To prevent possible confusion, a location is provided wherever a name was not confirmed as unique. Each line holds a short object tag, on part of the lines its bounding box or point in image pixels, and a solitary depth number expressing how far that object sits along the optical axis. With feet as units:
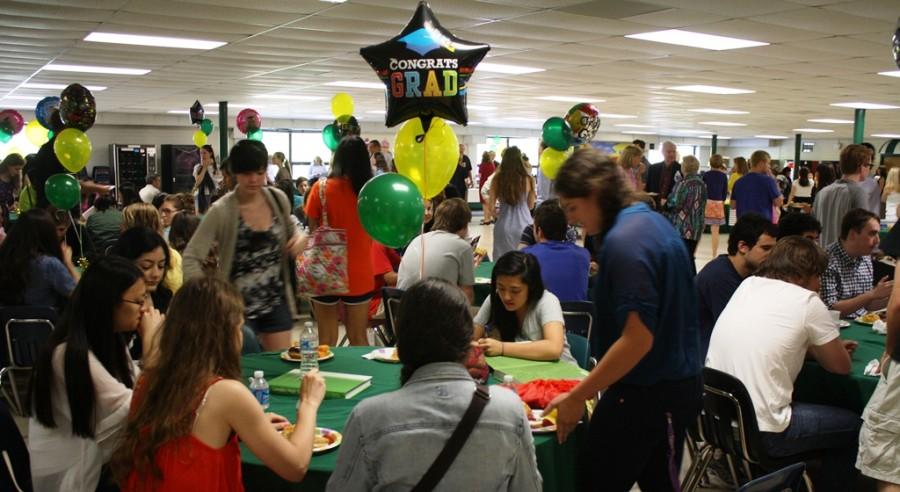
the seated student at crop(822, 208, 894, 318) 13.34
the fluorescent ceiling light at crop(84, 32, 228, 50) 22.61
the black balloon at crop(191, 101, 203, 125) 40.93
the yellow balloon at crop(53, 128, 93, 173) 22.85
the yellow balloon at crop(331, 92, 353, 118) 26.89
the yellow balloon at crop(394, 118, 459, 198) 13.88
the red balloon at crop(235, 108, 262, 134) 33.30
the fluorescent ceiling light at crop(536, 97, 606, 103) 43.72
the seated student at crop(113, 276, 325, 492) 6.04
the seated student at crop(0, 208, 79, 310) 13.65
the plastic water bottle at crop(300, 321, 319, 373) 9.48
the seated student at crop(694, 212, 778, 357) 12.07
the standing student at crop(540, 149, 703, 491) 6.97
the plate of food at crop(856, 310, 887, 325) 12.77
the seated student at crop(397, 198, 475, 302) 14.33
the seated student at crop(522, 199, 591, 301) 13.87
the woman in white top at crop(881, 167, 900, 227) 28.63
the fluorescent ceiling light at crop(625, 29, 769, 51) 21.72
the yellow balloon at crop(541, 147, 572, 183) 24.59
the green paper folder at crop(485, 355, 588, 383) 9.53
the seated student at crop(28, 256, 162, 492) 7.20
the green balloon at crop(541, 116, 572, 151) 24.18
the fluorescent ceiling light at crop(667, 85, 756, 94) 36.22
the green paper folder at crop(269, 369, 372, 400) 8.79
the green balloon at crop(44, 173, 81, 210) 22.19
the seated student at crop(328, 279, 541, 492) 5.33
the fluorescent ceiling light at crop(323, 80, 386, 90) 35.47
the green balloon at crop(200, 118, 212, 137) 44.72
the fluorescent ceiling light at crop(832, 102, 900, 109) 44.62
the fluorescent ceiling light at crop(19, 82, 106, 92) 36.55
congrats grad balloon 12.35
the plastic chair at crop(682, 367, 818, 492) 9.35
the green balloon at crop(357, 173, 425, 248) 12.30
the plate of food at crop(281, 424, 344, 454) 7.22
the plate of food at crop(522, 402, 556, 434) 7.68
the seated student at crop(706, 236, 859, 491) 9.66
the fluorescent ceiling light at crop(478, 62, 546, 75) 29.11
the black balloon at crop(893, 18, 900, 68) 13.11
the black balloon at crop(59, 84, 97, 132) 23.25
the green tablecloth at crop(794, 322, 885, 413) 10.09
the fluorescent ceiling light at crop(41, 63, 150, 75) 29.40
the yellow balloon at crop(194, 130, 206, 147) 47.16
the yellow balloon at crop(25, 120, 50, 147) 37.99
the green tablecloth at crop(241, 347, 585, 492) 6.94
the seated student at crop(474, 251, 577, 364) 10.46
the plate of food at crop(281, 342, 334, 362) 10.38
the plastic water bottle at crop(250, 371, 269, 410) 8.32
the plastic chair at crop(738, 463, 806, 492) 5.54
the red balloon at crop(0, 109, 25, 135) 36.96
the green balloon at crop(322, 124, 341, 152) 24.90
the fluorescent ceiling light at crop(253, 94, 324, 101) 43.88
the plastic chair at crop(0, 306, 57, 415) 13.19
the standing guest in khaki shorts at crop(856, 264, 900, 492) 8.95
